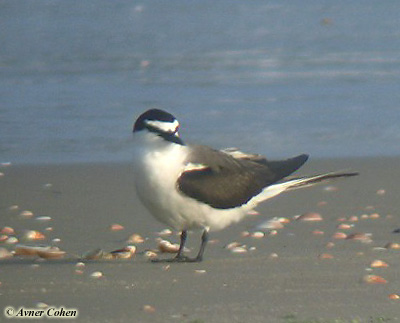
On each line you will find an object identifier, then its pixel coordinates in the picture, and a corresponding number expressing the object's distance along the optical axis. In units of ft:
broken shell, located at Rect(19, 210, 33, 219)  53.16
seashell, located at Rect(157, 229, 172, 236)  50.01
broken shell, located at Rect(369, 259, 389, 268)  41.01
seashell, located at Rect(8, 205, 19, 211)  54.95
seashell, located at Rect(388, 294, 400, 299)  36.29
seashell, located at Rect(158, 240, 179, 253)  45.98
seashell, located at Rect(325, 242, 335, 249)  45.46
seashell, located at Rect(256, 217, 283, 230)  49.34
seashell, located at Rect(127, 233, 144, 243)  47.83
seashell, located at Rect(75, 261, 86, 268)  42.24
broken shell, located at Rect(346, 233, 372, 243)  46.21
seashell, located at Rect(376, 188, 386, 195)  56.59
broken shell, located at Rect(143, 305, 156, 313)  34.80
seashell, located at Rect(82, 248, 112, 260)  43.68
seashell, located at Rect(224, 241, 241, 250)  46.06
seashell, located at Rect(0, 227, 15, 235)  49.56
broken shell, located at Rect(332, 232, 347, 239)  47.06
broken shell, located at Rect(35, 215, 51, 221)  52.39
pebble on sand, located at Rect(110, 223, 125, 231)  50.14
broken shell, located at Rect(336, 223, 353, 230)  49.02
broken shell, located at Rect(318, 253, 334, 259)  42.96
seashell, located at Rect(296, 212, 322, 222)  50.76
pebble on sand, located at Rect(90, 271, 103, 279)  40.24
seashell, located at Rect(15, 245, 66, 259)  44.45
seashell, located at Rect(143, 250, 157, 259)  44.83
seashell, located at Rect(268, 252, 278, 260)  43.34
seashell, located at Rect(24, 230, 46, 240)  48.37
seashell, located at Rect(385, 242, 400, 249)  44.36
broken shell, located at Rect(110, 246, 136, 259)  44.19
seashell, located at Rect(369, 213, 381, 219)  51.12
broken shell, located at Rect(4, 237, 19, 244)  47.78
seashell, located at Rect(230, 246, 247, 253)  44.86
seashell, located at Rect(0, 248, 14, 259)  44.94
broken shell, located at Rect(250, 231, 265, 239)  47.71
